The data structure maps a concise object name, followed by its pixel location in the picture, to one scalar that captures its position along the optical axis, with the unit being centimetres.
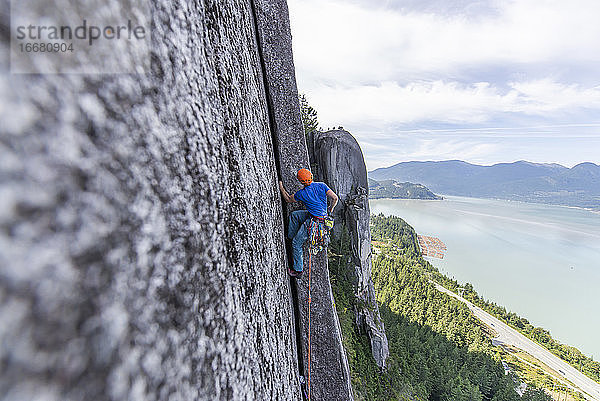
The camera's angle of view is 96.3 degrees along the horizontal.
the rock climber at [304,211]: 344
